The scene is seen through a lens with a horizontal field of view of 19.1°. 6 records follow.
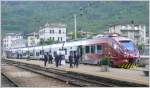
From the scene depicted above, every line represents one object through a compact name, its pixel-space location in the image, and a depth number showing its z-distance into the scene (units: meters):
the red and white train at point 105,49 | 35.56
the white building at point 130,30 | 135.10
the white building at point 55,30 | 132.62
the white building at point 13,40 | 147.75
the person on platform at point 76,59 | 37.42
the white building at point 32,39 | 138.75
